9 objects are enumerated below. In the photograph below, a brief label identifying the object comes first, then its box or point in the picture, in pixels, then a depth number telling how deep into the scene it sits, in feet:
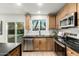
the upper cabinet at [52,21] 10.19
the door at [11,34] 10.73
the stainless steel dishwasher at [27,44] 8.19
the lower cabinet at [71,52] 2.95
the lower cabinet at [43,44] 8.27
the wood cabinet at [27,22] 10.12
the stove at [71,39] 4.76
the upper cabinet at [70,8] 4.38
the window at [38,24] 10.48
